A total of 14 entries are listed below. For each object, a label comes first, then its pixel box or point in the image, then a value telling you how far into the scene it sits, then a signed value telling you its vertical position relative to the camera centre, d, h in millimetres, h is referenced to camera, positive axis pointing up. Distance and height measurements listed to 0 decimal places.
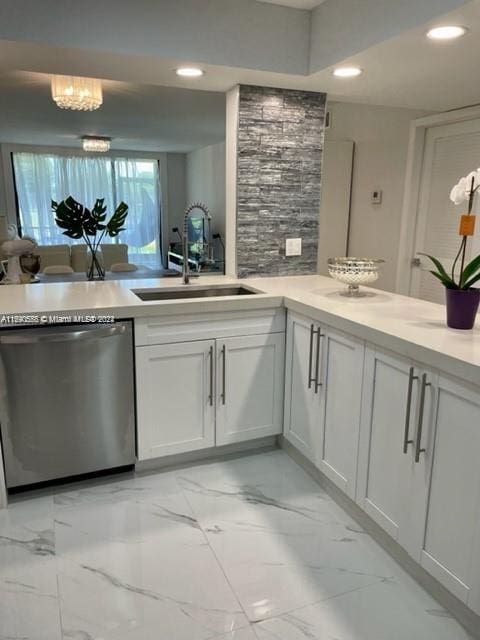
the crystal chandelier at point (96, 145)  6473 +882
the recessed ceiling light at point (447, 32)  1767 +682
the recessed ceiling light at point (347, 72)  2311 +694
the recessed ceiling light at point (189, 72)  2340 +687
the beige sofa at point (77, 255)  6668 -633
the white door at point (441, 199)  3236 +129
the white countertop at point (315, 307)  1504 -396
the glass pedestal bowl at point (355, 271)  2248 -256
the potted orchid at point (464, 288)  1669 -245
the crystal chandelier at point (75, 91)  3682 +909
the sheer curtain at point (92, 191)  8133 +355
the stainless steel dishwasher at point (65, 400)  1994 -808
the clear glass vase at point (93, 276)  4225 -562
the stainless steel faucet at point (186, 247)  2607 -190
